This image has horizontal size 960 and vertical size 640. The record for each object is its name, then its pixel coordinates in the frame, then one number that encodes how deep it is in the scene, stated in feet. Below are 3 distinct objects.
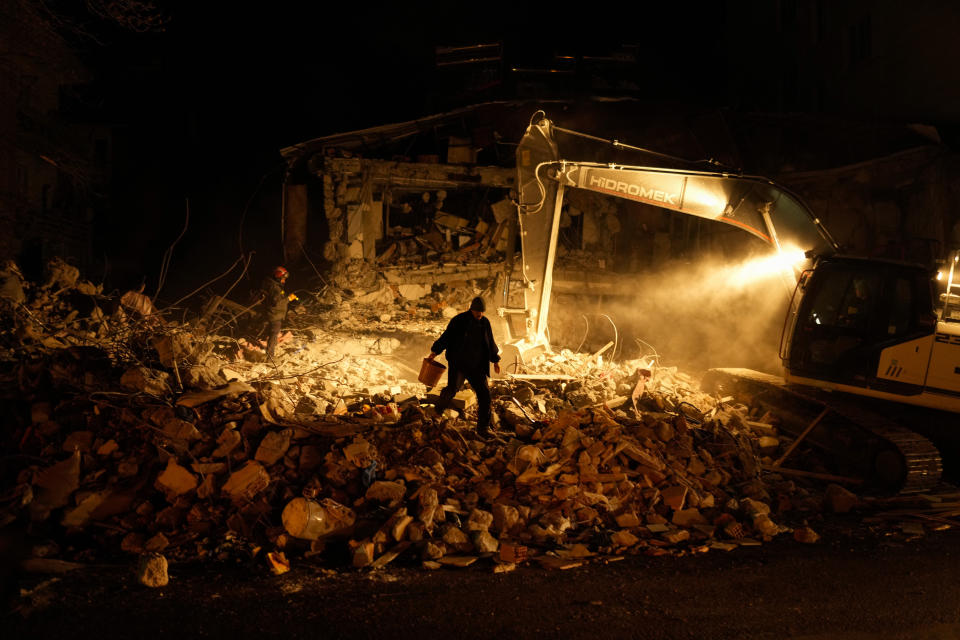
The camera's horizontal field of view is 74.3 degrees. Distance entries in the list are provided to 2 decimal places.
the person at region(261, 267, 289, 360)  32.50
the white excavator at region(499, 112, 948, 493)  23.13
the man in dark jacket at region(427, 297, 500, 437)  23.17
